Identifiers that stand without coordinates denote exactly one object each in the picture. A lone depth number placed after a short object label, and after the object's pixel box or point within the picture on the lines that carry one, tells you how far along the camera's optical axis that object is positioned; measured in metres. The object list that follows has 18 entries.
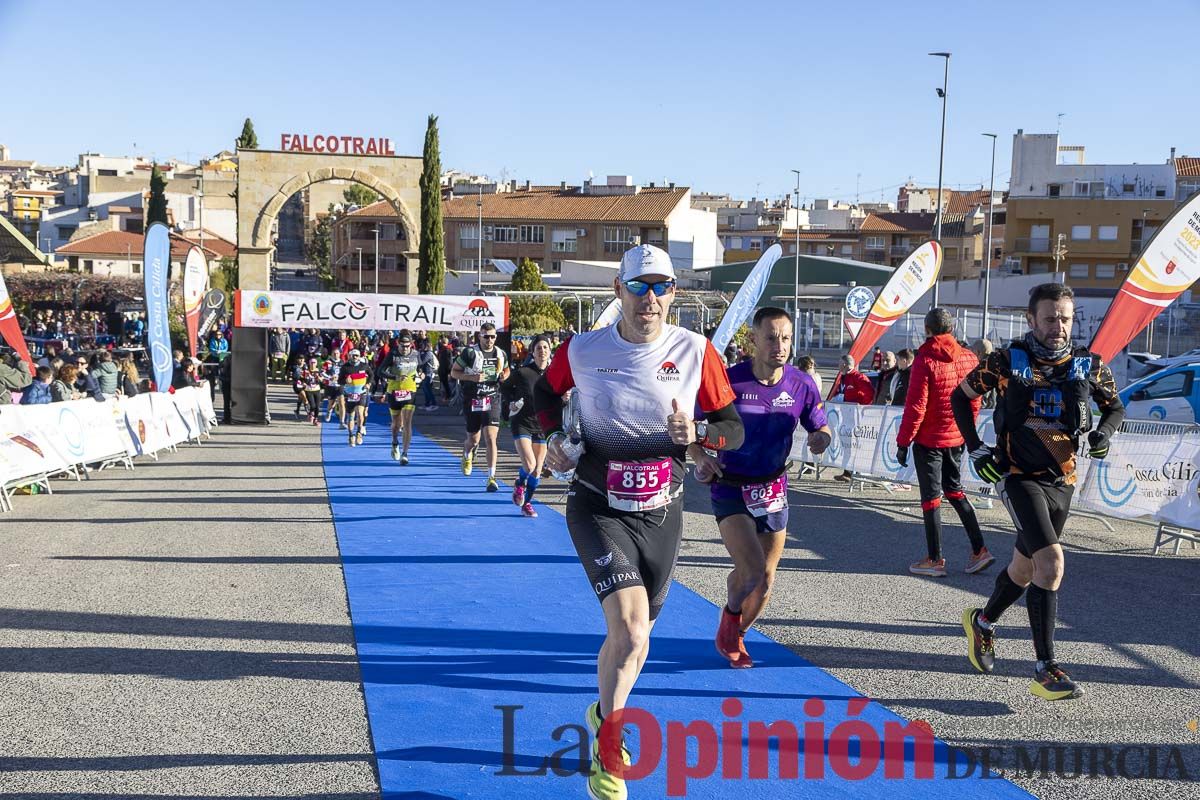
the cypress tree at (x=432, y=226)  47.16
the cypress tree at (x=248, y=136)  91.56
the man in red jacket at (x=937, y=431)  9.09
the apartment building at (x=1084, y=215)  74.00
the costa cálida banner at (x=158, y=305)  20.39
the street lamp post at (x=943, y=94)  35.31
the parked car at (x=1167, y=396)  19.48
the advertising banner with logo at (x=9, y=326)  16.38
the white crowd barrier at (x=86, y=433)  13.54
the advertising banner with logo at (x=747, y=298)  17.28
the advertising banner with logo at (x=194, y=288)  23.44
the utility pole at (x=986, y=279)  34.23
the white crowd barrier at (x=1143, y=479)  10.38
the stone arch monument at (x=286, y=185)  39.47
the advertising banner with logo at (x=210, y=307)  28.58
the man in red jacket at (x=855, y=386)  17.00
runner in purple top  6.56
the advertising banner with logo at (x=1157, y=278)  12.26
